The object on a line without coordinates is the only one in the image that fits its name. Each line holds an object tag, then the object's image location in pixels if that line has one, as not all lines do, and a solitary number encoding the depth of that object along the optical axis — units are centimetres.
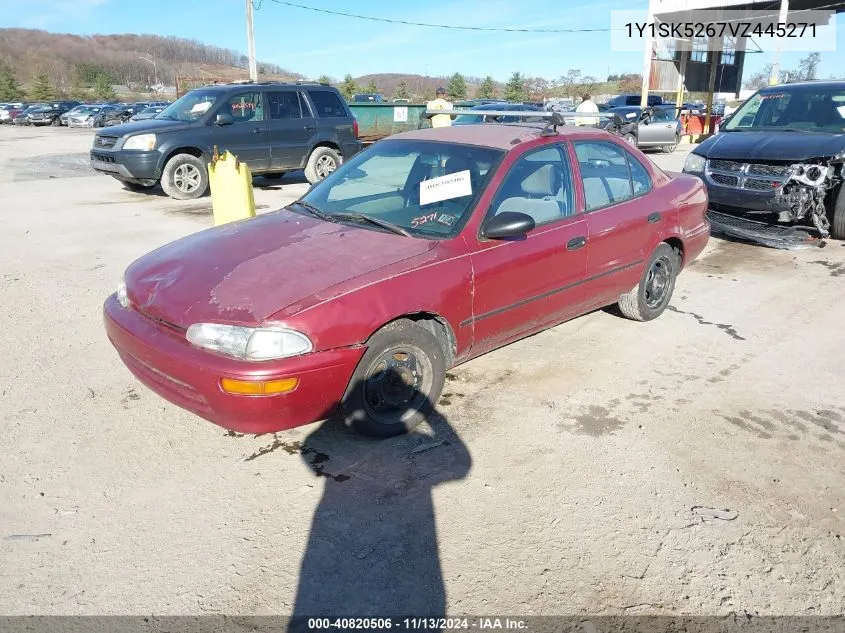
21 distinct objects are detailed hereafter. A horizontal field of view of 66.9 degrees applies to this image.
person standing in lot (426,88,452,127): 1375
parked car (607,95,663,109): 2497
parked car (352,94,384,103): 3058
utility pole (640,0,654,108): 2422
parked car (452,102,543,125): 1676
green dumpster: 1734
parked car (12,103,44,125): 3944
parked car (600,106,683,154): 1975
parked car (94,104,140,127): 3534
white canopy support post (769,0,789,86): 2156
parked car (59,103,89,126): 3677
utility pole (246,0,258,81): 2406
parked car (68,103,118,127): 3582
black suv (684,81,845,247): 740
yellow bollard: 674
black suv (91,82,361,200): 1055
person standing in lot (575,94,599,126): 1529
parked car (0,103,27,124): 4091
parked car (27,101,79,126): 3875
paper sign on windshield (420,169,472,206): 388
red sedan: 301
